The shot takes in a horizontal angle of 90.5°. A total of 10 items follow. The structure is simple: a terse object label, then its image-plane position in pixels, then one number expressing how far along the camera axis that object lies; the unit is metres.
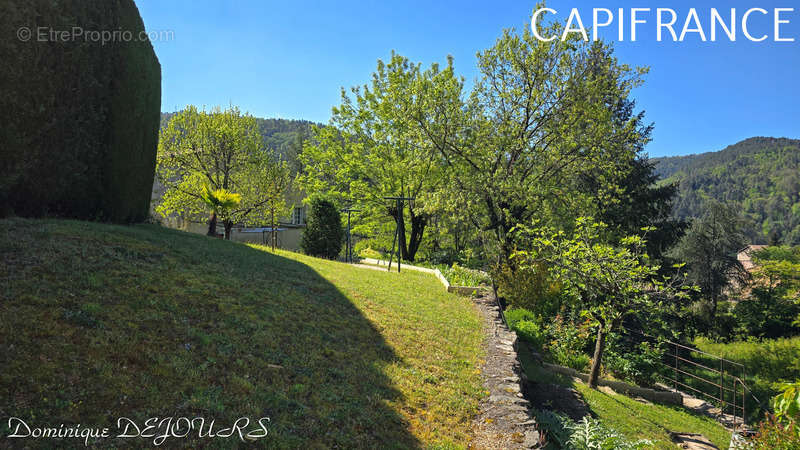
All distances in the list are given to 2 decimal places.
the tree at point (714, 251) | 31.70
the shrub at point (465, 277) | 13.98
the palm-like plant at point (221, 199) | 16.16
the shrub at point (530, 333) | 11.80
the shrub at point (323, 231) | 19.41
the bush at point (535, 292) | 13.95
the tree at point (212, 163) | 24.05
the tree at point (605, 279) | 8.79
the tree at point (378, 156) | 19.81
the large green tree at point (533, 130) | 15.22
